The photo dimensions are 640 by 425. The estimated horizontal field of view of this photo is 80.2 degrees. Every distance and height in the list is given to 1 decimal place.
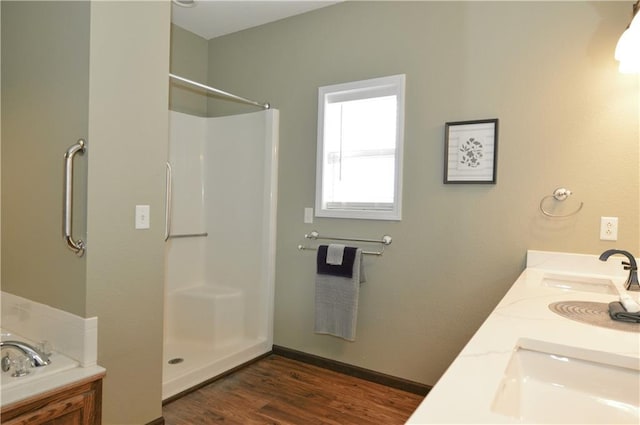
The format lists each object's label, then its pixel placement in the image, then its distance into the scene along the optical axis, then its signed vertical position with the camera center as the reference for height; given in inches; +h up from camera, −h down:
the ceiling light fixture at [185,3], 105.6 +56.7
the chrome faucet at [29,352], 60.7 -24.5
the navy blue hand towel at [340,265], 96.7 -14.6
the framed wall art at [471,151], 84.3 +13.9
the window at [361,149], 97.1 +16.4
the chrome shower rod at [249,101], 112.7 +32.1
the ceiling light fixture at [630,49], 61.1 +28.1
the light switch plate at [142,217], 70.9 -2.6
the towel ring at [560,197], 76.8 +3.7
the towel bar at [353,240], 96.8 -8.1
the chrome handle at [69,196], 62.6 +0.9
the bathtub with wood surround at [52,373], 53.5 -26.6
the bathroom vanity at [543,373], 26.2 -12.7
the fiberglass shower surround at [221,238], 115.0 -10.3
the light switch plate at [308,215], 109.6 -2.0
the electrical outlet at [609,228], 72.9 -2.3
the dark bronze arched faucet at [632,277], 57.0 -9.4
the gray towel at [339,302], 96.1 -24.1
